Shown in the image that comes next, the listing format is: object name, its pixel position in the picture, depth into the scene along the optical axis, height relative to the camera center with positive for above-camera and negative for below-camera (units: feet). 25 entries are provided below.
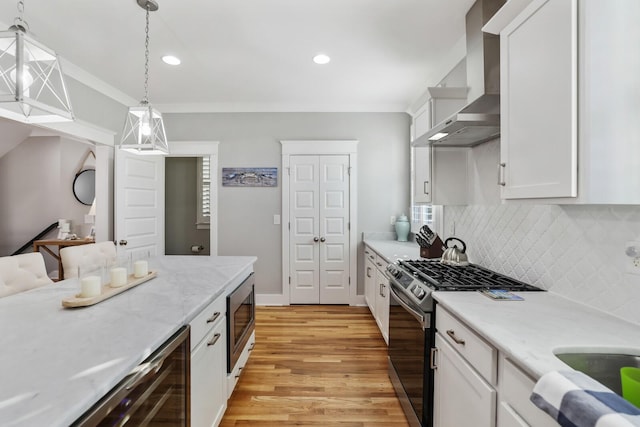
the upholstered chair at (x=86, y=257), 6.83 -1.17
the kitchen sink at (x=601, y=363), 3.11 -1.59
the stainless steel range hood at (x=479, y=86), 5.59 +2.60
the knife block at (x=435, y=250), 8.75 -1.13
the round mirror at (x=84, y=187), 16.33 +1.29
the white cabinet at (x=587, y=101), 3.25 +1.30
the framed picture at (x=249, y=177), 13.38 +1.56
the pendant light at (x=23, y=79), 3.38 +1.59
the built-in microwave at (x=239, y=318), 6.06 -2.53
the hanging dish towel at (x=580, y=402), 1.94 -1.36
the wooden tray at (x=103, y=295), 4.12 -1.29
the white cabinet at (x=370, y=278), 11.11 -2.70
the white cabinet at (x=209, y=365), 4.50 -2.65
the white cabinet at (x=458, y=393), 3.66 -2.55
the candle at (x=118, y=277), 4.95 -1.13
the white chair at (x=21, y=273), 5.11 -1.17
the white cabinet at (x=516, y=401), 2.89 -1.98
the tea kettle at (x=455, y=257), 7.42 -1.14
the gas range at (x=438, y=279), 5.31 -1.35
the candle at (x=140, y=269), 5.73 -1.14
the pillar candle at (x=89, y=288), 4.33 -1.15
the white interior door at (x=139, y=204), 11.16 +0.29
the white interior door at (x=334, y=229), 13.23 -0.79
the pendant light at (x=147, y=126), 6.44 +1.88
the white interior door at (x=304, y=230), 13.20 -0.84
